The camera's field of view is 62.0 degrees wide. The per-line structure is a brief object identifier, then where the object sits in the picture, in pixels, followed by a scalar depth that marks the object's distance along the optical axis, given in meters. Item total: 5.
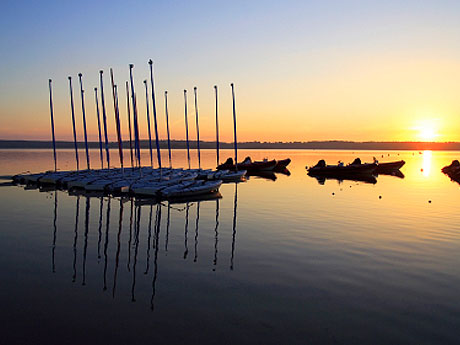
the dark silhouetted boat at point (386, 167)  68.62
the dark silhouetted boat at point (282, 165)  76.41
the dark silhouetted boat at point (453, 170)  57.78
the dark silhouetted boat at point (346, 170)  59.06
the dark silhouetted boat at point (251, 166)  63.05
